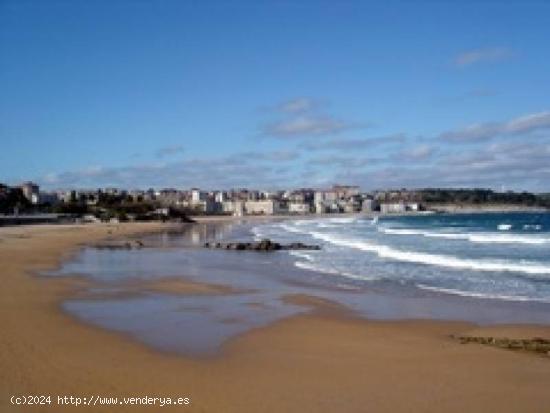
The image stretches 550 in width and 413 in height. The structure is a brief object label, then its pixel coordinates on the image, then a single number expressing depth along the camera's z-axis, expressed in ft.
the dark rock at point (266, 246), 131.91
